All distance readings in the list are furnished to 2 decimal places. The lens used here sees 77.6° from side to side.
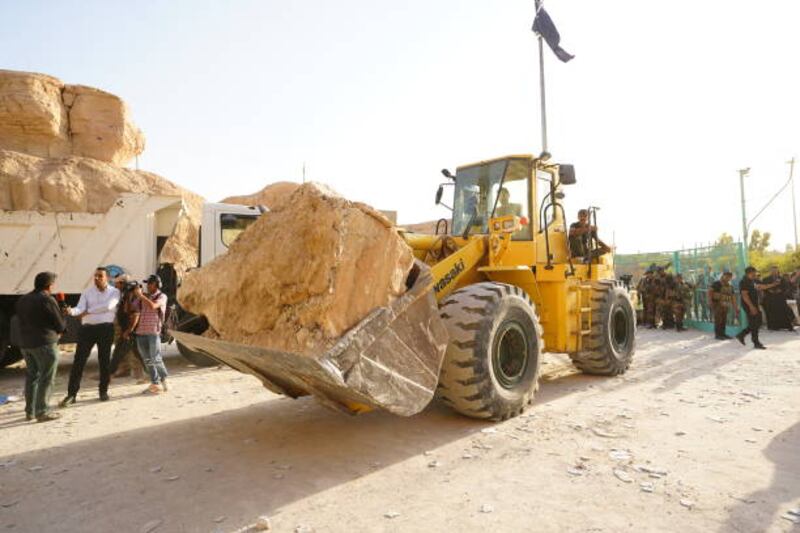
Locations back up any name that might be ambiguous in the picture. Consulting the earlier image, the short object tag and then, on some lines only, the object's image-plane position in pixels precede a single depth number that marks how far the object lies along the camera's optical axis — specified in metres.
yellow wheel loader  3.37
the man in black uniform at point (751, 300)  9.51
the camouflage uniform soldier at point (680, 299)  13.20
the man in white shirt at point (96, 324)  5.88
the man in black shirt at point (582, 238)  6.80
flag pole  16.02
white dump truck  7.99
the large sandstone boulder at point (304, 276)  3.22
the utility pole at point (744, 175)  24.91
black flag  16.69
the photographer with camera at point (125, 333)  6.84
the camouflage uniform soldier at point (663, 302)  13.70
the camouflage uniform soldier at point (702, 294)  13.42
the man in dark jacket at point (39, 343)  5.19
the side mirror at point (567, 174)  5.67
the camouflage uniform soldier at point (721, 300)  11.35
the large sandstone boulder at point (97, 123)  23.22
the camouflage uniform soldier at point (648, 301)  14.35
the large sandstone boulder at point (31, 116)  21.53
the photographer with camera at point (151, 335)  6.57
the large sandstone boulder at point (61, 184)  19.58
